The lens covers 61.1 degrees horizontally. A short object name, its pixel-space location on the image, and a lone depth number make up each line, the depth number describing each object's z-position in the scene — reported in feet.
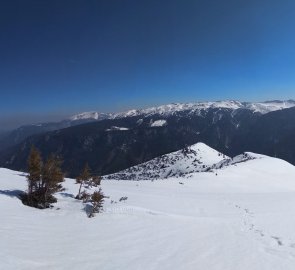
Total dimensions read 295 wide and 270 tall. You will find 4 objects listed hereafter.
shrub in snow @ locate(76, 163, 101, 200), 68.51
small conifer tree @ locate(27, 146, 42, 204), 58.49
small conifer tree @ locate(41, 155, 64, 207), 58.55
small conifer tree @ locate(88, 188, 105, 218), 53.11
